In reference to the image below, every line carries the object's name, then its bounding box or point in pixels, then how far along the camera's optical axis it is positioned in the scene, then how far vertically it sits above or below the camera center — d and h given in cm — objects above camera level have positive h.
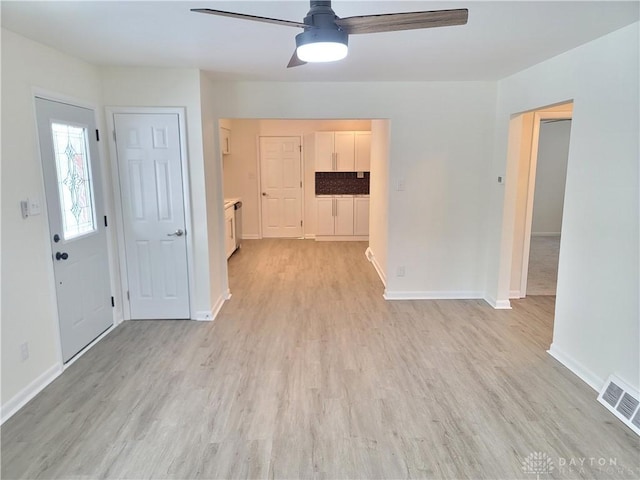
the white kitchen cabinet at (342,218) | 785 -86
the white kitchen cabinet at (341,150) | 759 +47
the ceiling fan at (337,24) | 172 +67
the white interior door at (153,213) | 368 -37
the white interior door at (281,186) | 805 -24
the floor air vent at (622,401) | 237 -141
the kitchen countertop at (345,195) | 781 -40
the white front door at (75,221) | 292 -38
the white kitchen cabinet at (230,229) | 650 -92
